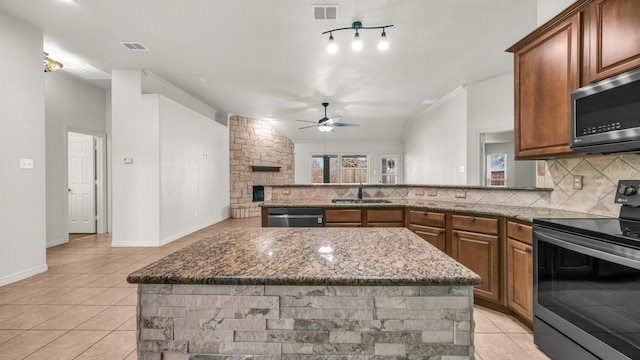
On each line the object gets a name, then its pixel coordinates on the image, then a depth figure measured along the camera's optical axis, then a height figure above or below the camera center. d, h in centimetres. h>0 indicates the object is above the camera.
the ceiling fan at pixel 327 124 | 557 +111
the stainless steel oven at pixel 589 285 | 125 -57
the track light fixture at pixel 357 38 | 288 +147
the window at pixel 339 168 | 1056 +36
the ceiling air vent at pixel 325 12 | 265 +164
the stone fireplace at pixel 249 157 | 723 +59
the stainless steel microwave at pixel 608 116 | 143 +34
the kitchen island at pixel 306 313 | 79 -39
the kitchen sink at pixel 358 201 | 344 -30
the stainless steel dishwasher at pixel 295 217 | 314 -45
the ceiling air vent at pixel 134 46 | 344 +170
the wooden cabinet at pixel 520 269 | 194 -69
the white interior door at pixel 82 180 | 547 -2
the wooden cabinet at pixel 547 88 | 183 +64
